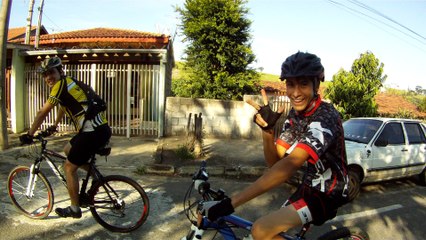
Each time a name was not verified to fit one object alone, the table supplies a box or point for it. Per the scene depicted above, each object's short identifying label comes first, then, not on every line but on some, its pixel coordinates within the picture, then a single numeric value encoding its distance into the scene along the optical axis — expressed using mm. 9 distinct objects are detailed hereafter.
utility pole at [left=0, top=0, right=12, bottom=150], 7742
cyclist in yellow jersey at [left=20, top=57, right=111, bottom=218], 3693
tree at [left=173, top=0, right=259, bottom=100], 13211
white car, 5926
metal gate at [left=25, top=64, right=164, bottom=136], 10383
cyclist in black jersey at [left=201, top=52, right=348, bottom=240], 2037
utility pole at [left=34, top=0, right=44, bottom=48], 14211
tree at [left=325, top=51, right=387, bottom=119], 12168
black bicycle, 3863
